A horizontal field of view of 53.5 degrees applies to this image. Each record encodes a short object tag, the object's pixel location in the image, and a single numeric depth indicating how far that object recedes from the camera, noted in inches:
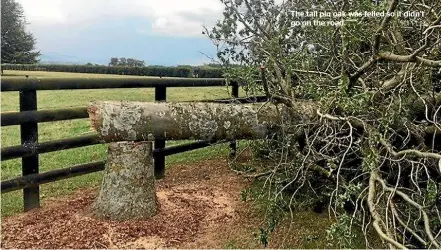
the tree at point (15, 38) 1746.3
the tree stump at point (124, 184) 145.9
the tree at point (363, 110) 116.3
